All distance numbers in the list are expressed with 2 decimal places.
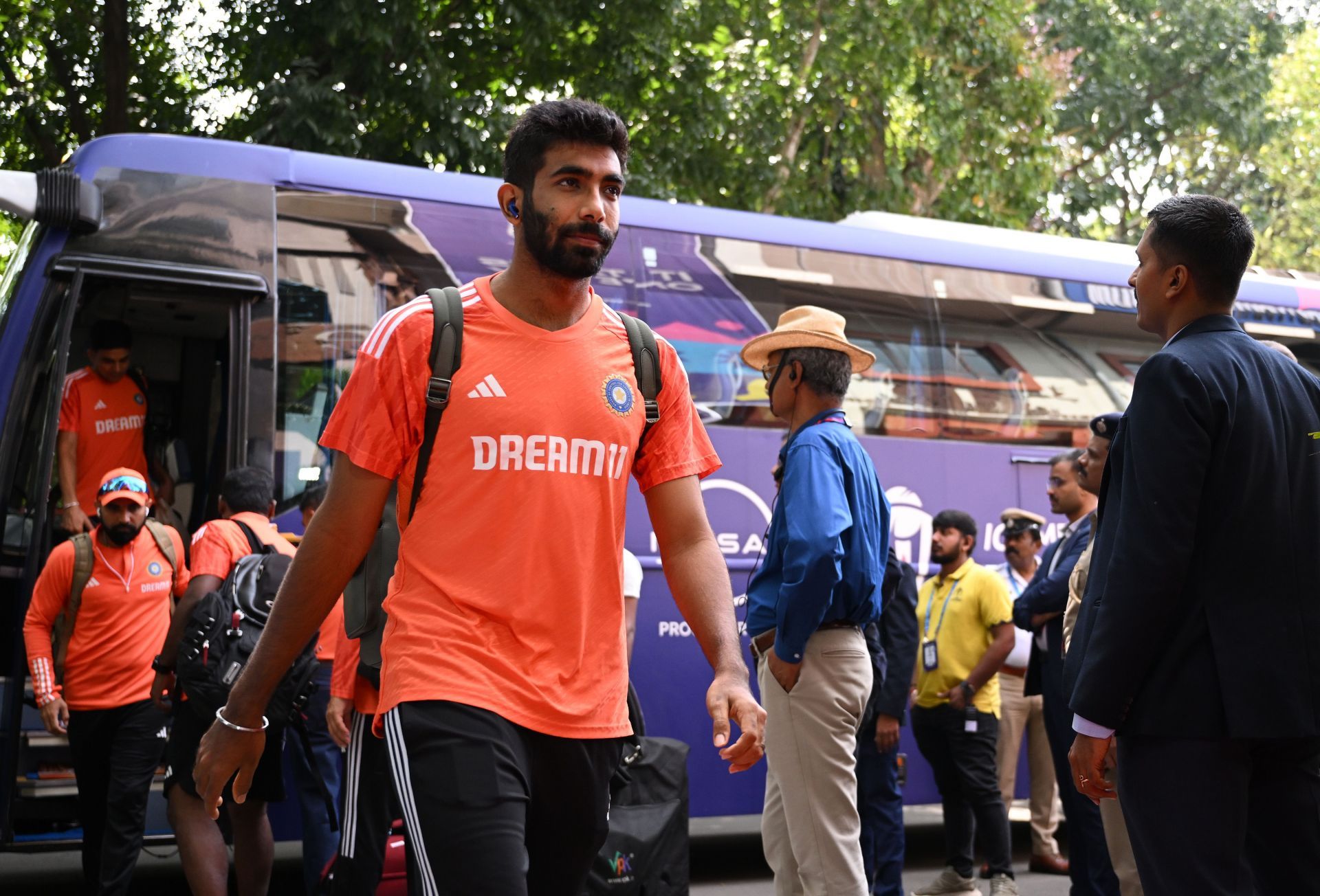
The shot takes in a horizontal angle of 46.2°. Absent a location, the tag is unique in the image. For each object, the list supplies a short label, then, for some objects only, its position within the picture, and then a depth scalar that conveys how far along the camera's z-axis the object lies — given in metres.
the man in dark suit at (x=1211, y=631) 3.21
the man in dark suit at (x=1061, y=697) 6.14
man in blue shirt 5.18
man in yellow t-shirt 7.62
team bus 7.05
